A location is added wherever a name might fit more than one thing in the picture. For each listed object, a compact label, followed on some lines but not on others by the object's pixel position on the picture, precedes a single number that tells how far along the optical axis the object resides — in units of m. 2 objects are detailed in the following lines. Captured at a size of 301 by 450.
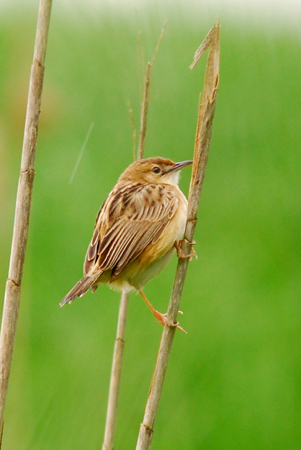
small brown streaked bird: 5.71
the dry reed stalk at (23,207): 4.31
